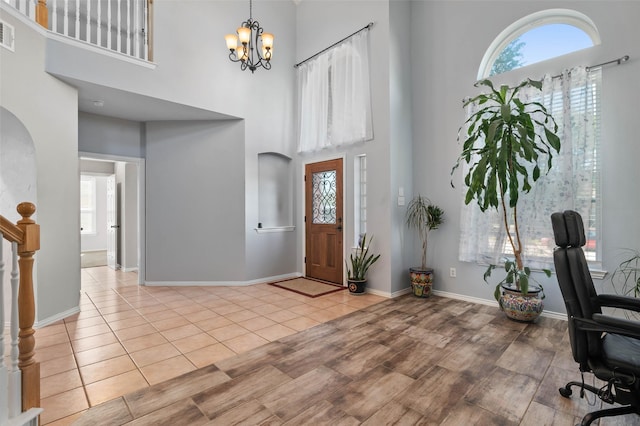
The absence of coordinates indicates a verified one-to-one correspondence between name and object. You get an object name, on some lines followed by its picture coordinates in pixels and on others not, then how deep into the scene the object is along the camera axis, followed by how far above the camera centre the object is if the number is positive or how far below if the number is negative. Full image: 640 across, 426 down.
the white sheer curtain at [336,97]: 4.52 +1.86
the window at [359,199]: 4.72 +0.18
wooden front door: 4.97 -0.17
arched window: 3.30 +2.01
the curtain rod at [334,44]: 4.43 +2.71
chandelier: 3.61 +2.07
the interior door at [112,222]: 6.40 -0.22
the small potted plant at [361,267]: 4.39 -0.84
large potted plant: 3.01 +0.46
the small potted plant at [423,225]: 4.14 -0.22
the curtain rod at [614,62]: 2.94 +1.47
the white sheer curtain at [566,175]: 3.09 +0.36
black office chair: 1.47 -0.60
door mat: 4.53 -1.22
